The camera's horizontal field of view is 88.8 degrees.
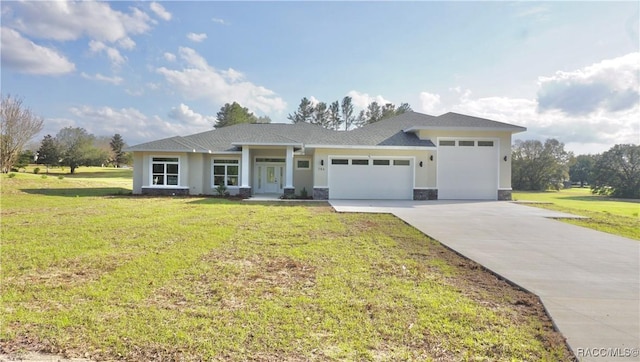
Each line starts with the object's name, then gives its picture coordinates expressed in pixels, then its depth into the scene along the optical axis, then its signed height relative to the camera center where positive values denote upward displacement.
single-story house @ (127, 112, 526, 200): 18.14 +1.09
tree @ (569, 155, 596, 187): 71.19 +3.11
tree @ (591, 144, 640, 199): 43.08 +1.58
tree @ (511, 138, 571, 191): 47.62 +2.74
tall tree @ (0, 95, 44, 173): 30.77 +4.64
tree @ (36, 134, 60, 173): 50.53 +4.00
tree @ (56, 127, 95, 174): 48.66 +4.85
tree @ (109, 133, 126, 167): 66.25 +6.02
